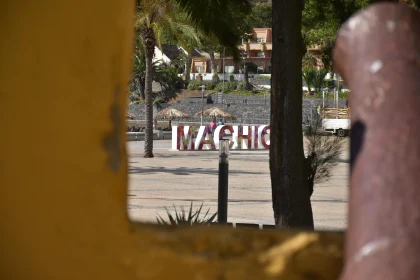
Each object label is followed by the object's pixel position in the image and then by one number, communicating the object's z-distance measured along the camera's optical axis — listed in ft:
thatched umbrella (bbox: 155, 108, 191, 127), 162.81
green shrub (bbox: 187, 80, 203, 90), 262.47
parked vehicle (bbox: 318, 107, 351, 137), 135.85
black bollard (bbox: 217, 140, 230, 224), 30.04
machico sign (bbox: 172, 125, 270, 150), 111.86
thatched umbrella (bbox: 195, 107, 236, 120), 174.50
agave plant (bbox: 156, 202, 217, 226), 28.08
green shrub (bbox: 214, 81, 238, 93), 264.72
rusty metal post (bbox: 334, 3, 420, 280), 5.54
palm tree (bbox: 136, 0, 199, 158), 84.70
